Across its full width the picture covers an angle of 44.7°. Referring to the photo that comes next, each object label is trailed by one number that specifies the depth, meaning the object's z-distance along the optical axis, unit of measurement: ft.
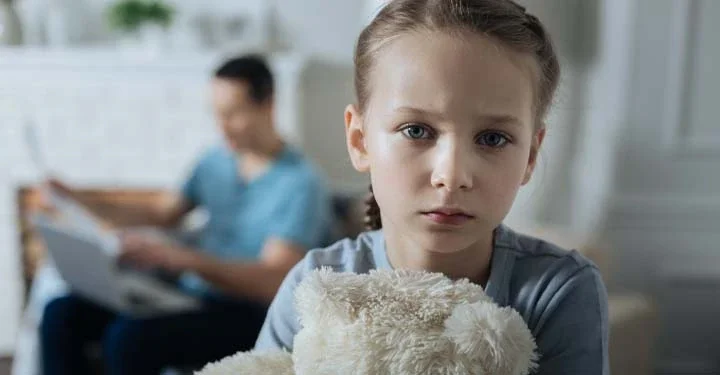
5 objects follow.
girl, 2.15
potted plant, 10.22
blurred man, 6.46
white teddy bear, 1.91
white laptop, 6.29
